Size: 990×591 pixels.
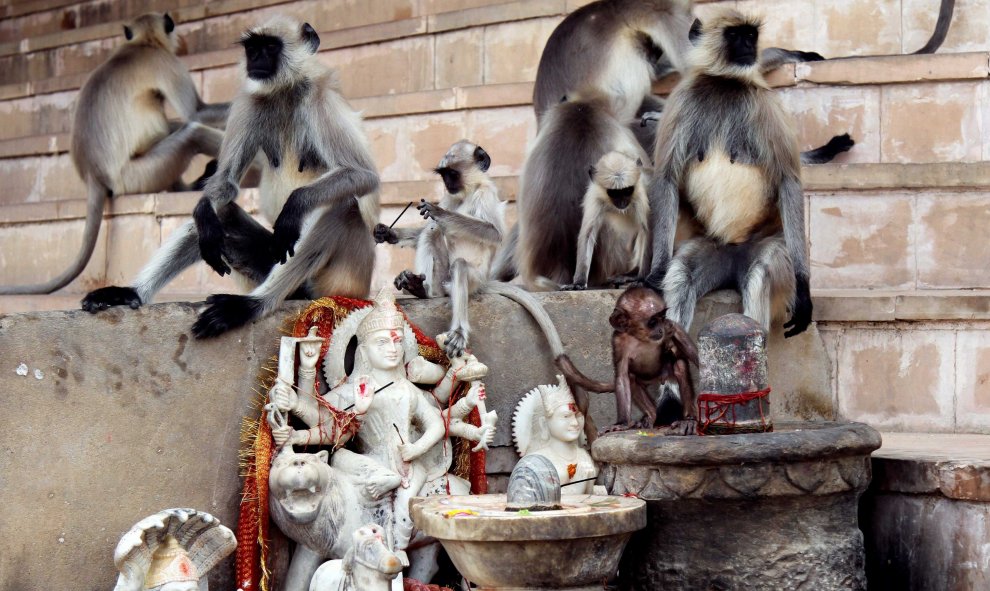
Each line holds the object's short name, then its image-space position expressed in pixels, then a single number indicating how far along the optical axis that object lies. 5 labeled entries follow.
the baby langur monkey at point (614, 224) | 4.73
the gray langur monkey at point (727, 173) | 4.58
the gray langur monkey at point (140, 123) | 7.23
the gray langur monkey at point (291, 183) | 4.30
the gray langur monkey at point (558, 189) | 5.17
